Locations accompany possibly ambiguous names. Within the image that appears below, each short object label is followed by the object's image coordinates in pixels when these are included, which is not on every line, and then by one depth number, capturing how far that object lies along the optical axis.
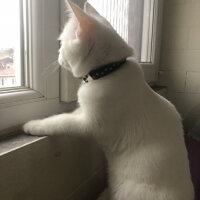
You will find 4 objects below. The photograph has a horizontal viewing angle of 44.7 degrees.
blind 1.23
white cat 0.73
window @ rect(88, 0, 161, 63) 1.39
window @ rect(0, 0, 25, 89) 0.76
